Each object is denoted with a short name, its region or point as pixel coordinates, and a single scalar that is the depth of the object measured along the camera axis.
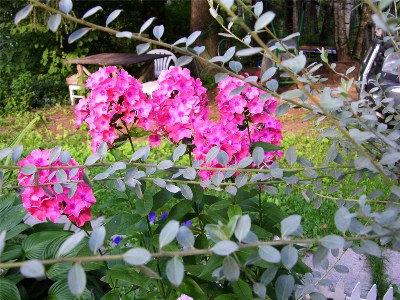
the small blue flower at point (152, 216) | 2.00
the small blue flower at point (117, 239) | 2.11
